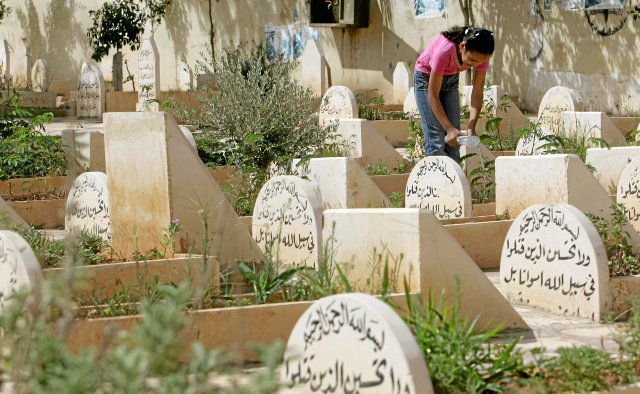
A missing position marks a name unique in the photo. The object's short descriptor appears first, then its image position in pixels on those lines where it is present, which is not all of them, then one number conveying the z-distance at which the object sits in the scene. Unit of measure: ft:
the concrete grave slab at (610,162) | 34.76
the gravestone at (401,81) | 65.77
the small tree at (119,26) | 80.69
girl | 30.73
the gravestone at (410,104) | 55.77
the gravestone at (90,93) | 66.18
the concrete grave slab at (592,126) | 45.01
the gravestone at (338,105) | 53.06
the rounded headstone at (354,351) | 14.35
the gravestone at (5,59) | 87.86
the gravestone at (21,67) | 90.99
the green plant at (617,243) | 24.75
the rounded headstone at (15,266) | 19.25
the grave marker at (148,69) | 65.41
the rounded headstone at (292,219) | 26.43
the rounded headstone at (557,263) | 22.44
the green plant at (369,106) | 55.78
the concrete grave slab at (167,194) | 25.64
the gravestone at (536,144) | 37.86
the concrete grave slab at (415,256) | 20.72
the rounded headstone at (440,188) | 31.71
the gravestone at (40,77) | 87.66
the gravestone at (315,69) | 67.31
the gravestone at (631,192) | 29.68
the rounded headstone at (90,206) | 28.91
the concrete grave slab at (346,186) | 33.45
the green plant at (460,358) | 15.67
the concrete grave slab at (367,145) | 44.68
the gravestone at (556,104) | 49.78
